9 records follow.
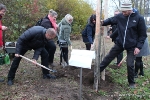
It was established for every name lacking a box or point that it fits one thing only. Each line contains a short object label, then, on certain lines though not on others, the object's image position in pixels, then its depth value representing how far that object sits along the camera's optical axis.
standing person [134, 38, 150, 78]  3.48
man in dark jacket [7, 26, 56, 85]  2.94
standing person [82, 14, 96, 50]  3.82
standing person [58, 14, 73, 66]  3.76
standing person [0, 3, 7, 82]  3.09
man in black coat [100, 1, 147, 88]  2.91
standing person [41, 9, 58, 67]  3.73
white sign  2.55
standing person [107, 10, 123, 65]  3.77
